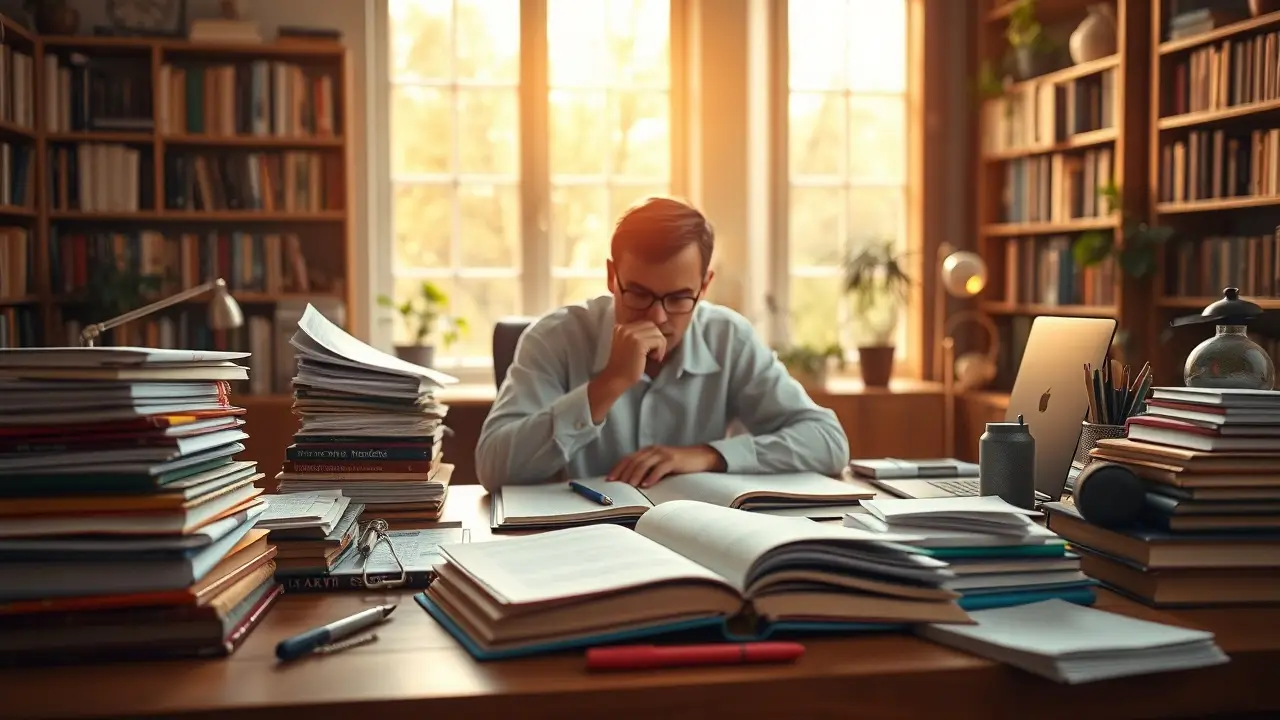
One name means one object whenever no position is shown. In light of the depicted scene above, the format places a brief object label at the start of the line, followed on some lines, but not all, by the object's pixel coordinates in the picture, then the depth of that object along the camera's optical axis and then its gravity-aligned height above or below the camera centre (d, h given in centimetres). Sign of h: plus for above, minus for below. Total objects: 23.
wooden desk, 88 -32
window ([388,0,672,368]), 441 +63
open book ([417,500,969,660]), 97 -26
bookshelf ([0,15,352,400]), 382 +42
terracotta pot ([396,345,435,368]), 411 -20
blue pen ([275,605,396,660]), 97 -30
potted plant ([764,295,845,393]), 415 -24
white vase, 384 +92
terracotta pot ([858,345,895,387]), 425 -25
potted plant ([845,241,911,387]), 426 +1
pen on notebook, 156 -28
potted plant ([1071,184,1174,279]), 354 +17
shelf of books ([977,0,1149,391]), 367 +48
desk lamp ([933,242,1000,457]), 392 -13
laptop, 161 -15
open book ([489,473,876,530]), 148 -29
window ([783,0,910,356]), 462 +66
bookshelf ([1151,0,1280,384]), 321 +43
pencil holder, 153 -19
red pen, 93 -30
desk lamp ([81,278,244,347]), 280 -3
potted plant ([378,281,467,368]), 412 -9
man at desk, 192 -17
